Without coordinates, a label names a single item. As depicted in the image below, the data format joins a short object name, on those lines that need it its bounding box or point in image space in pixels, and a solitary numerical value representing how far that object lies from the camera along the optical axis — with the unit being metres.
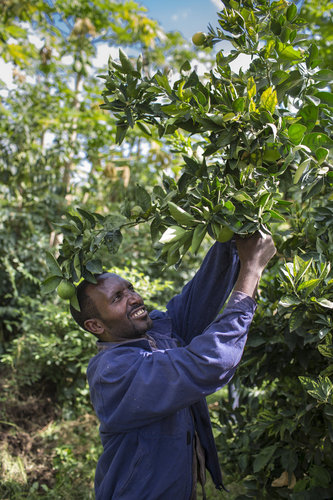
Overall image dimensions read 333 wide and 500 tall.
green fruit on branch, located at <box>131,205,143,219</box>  1.75
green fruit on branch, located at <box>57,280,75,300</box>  1.70
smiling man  1.50
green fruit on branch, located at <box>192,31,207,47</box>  1.77
